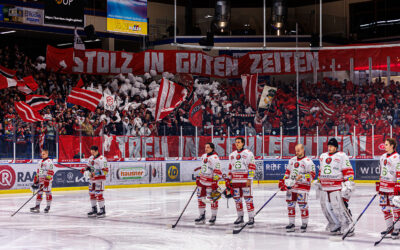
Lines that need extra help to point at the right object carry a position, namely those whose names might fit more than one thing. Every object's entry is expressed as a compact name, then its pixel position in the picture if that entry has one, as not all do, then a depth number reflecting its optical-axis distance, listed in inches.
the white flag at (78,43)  1226.0
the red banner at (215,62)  1300.4
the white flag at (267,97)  1259.8
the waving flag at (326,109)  1235.9
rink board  926.4
